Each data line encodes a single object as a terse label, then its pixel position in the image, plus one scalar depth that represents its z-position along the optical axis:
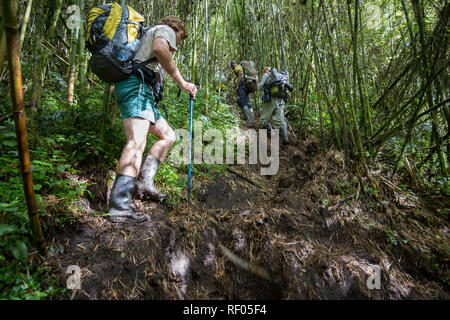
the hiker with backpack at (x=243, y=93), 5.67
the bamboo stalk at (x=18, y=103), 0.91
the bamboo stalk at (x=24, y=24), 1.90
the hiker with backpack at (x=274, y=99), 4.24
